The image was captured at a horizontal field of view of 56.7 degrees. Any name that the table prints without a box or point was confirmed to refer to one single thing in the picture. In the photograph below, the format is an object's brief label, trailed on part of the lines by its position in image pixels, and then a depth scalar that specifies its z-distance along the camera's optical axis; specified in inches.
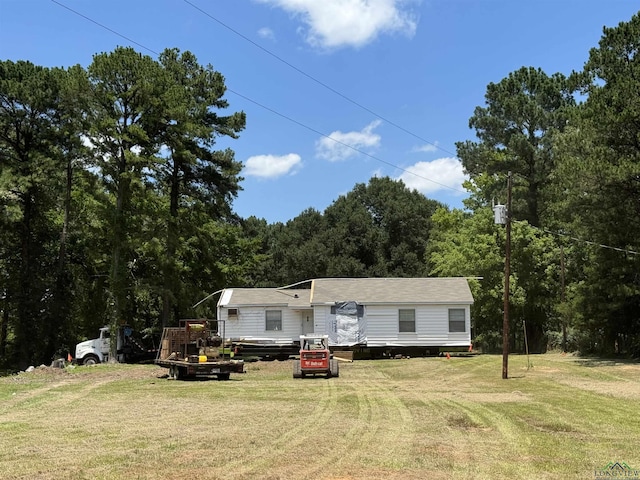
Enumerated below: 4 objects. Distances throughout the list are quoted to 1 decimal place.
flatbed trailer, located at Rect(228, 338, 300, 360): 1230.3
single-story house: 1231.5
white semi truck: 1162.0
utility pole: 807.3
